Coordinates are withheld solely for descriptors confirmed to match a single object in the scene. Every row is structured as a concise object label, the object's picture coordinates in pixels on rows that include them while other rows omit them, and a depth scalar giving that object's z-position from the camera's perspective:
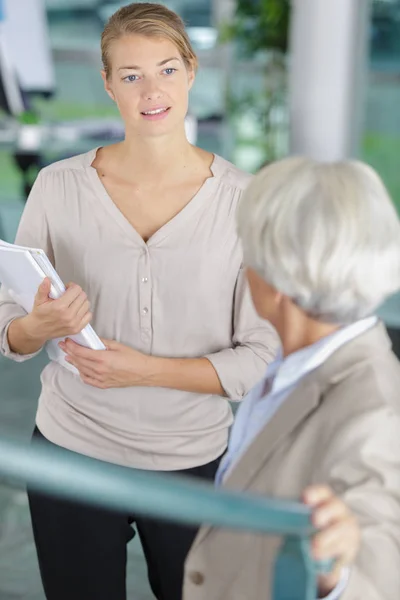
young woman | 2.81
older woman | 2.23
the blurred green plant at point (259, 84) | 9.12
